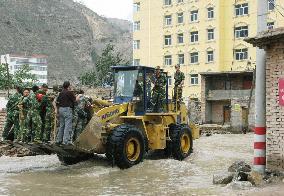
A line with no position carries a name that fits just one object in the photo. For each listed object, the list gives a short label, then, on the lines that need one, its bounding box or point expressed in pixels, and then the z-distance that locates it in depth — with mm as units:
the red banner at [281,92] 11375
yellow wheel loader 13602
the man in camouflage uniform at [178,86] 16703
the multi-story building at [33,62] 102875
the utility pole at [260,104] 11688
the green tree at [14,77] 58500
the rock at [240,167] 11644
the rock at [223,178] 11055
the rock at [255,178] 10591
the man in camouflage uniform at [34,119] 13727
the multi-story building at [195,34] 50281
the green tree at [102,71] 71500
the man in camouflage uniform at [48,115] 13703
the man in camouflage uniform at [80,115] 13555
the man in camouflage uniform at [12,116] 14641
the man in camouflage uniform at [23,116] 13953
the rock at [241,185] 10383
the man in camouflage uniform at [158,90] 15508
